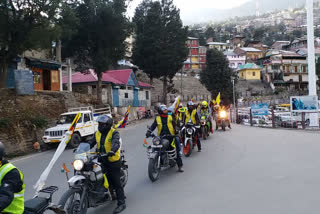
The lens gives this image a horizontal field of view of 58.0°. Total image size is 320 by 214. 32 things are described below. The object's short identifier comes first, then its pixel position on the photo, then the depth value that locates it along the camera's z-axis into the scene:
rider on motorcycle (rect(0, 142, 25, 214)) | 3.10
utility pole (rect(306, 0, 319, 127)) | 17.84
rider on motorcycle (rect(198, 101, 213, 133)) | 13.41
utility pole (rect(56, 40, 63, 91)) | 26.73
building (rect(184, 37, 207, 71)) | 87.44
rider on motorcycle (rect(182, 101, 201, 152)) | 10.91
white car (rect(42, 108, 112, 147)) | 14.44
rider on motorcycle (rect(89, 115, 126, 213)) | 5.20
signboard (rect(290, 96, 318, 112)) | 16.44
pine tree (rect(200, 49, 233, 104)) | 47.47
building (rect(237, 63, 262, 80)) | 71.81
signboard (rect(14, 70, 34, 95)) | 18.45
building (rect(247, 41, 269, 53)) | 99.51
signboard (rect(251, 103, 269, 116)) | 20.19
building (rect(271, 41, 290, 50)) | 94.53
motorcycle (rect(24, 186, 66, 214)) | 3.46
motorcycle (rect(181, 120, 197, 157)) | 9.76
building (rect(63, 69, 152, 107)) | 32.81
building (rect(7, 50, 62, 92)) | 23.56
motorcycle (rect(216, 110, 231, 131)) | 17.22
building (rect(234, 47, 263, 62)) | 88.81
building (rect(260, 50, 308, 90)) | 70.12
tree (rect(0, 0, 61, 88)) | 16.31
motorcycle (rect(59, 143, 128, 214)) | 4.35
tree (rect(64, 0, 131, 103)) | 25.48
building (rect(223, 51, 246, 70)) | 87.42
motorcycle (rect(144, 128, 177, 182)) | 6.84
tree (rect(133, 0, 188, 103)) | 41.62
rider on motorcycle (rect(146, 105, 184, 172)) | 7.70
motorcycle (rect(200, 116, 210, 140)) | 12.41
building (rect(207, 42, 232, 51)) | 101.81
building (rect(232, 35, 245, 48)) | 114.42
